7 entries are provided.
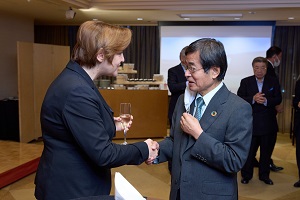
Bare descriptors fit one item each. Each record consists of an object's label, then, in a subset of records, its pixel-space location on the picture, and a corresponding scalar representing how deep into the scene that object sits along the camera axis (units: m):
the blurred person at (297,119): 4.29
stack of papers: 1.26
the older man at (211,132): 1.63
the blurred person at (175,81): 4.53
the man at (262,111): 4.29
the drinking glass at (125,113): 2.21
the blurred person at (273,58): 5.11
